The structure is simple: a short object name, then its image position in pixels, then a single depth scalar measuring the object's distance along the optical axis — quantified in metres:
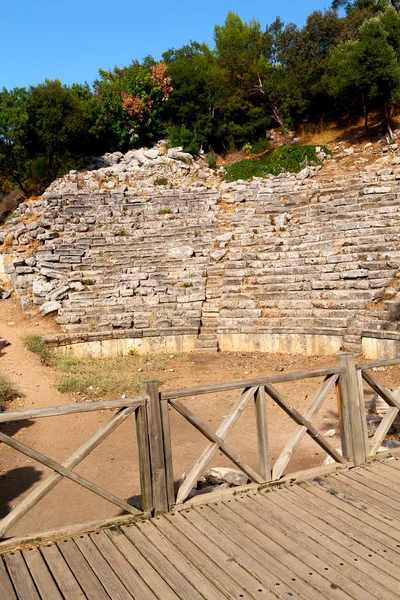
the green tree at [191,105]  28.97
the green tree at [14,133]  24.64
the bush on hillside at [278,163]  23.97
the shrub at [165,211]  19.42
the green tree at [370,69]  23.53
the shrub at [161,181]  23.28
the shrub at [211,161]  27.36
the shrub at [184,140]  28.34
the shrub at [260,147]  28.14
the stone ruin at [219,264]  12.18
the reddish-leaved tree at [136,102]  29.08
